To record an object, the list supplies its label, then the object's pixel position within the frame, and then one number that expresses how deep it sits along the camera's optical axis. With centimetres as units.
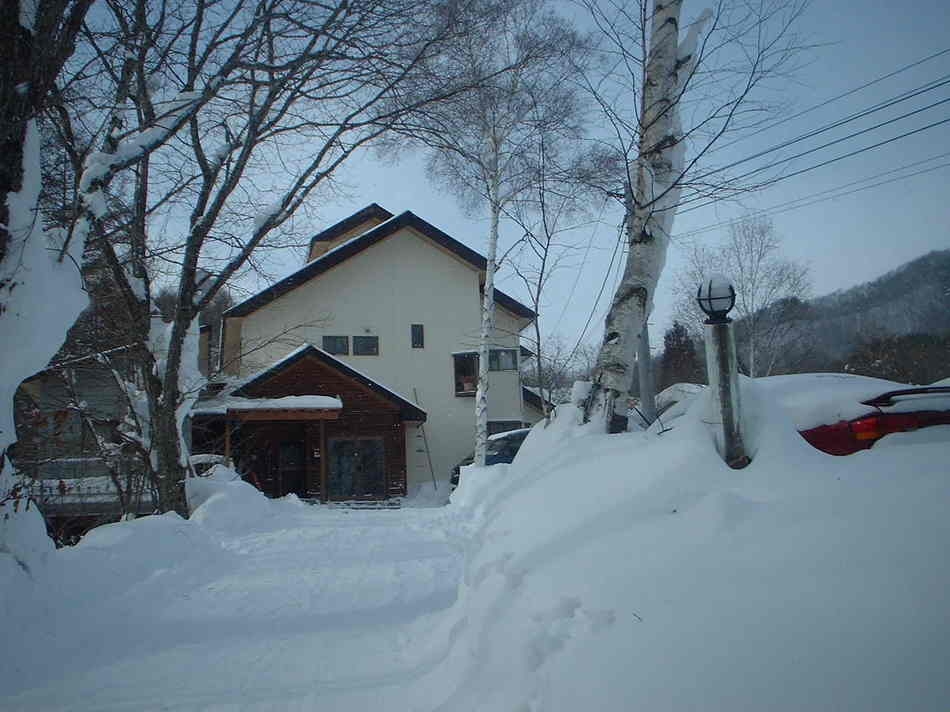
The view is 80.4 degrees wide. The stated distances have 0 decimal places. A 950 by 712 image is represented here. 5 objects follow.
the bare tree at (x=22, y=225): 352
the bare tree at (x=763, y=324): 2245
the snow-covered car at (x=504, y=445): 1564
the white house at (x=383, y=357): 1802
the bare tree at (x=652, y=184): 468
